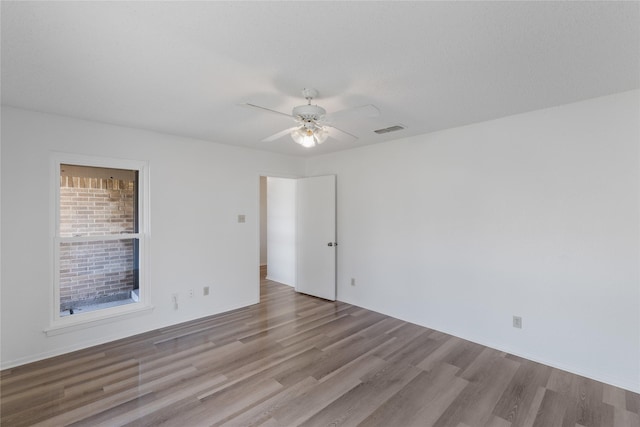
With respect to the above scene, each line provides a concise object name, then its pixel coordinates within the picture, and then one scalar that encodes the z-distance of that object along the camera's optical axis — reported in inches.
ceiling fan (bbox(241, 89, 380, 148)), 87.6
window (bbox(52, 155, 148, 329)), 126.6
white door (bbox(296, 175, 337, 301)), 193.9
